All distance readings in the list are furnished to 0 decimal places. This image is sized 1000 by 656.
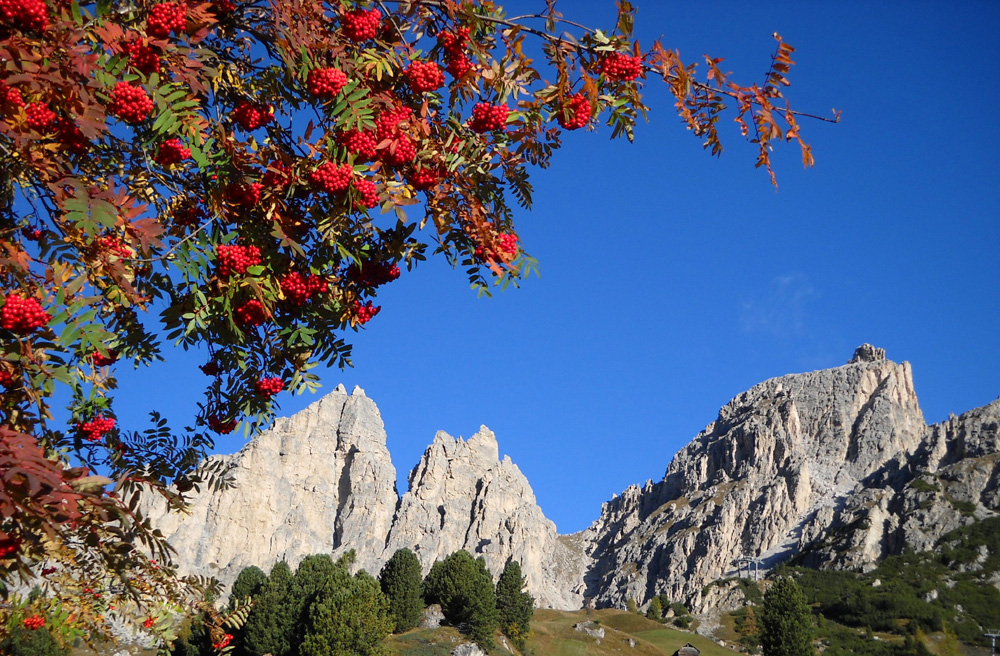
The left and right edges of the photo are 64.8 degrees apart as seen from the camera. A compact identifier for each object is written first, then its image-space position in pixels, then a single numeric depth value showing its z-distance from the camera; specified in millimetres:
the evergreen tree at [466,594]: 62344
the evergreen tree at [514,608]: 70125
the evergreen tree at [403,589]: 65000
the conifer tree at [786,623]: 59062
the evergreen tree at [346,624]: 41531
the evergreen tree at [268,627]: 50531
